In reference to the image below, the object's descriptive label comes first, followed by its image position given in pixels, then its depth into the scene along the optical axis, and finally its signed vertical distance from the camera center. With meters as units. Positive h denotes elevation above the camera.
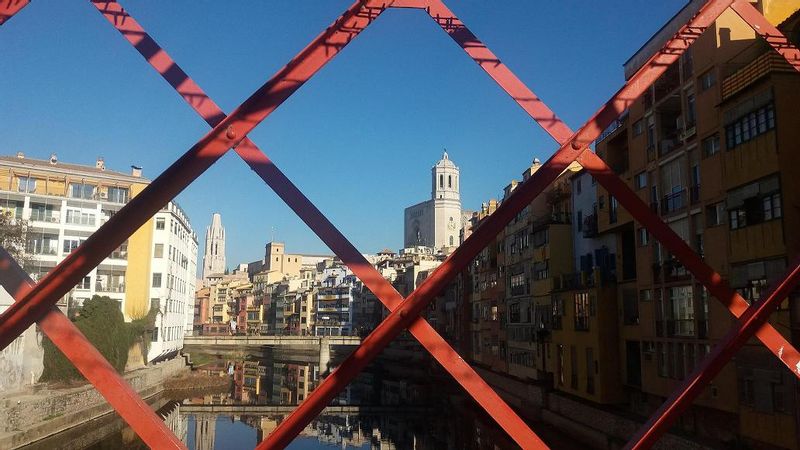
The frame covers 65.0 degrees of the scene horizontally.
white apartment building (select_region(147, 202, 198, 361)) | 48.22 +3.42
